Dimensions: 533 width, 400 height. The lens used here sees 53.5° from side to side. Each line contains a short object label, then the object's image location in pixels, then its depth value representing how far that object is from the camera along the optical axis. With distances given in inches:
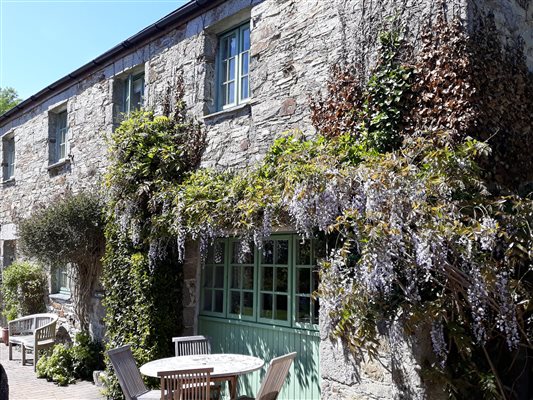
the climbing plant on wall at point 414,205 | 125.7
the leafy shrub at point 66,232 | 291.3
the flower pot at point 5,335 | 387.2
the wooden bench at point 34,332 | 315.9
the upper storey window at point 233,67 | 243.6
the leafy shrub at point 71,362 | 285.4
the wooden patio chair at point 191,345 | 210.4
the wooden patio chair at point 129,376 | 173.2
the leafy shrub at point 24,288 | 374.6
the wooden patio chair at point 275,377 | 149.4
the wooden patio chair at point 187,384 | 153.5
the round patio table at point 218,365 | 166.9
